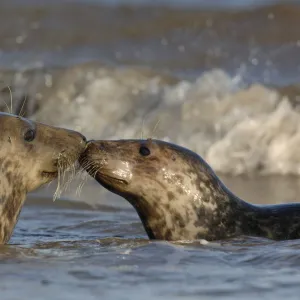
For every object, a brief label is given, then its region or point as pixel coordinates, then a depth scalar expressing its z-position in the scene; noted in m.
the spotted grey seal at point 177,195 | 14.94
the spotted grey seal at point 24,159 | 14.21
